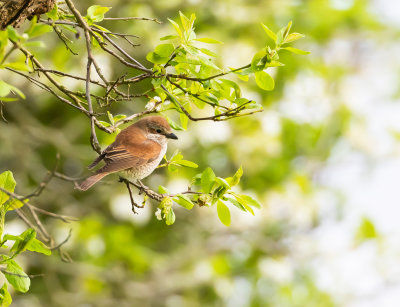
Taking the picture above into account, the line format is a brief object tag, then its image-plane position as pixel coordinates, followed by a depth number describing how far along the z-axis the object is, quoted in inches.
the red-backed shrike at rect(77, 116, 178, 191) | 313.1
